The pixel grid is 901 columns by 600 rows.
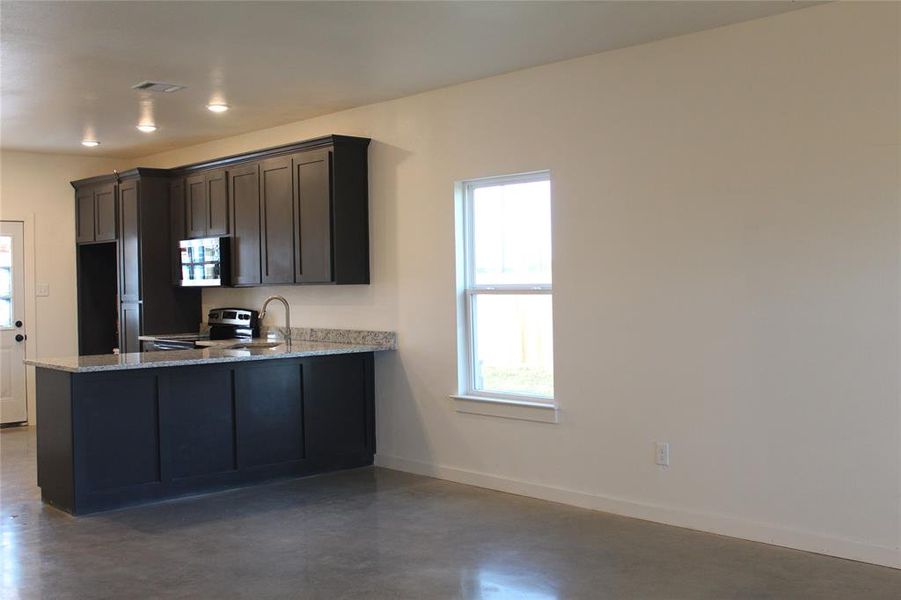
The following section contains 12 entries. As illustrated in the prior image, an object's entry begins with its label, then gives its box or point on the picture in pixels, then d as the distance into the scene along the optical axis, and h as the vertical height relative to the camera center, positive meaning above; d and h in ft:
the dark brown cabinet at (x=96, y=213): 27.37 +2.63
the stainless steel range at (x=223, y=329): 24.84 -0.94
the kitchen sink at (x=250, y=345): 22.44 -1.23
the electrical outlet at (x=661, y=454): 16.16 -2.93
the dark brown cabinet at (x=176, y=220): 26.04 +2.21
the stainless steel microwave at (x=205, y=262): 24.12 +0.93
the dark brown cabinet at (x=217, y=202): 24.17 +2.52
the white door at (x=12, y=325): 28.14 -0.81
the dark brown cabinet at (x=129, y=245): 26.22 +1.54
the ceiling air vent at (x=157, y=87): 18.62 +4.38
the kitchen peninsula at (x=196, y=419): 17.34 -2.56
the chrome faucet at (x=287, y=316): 22.18 -0.53
